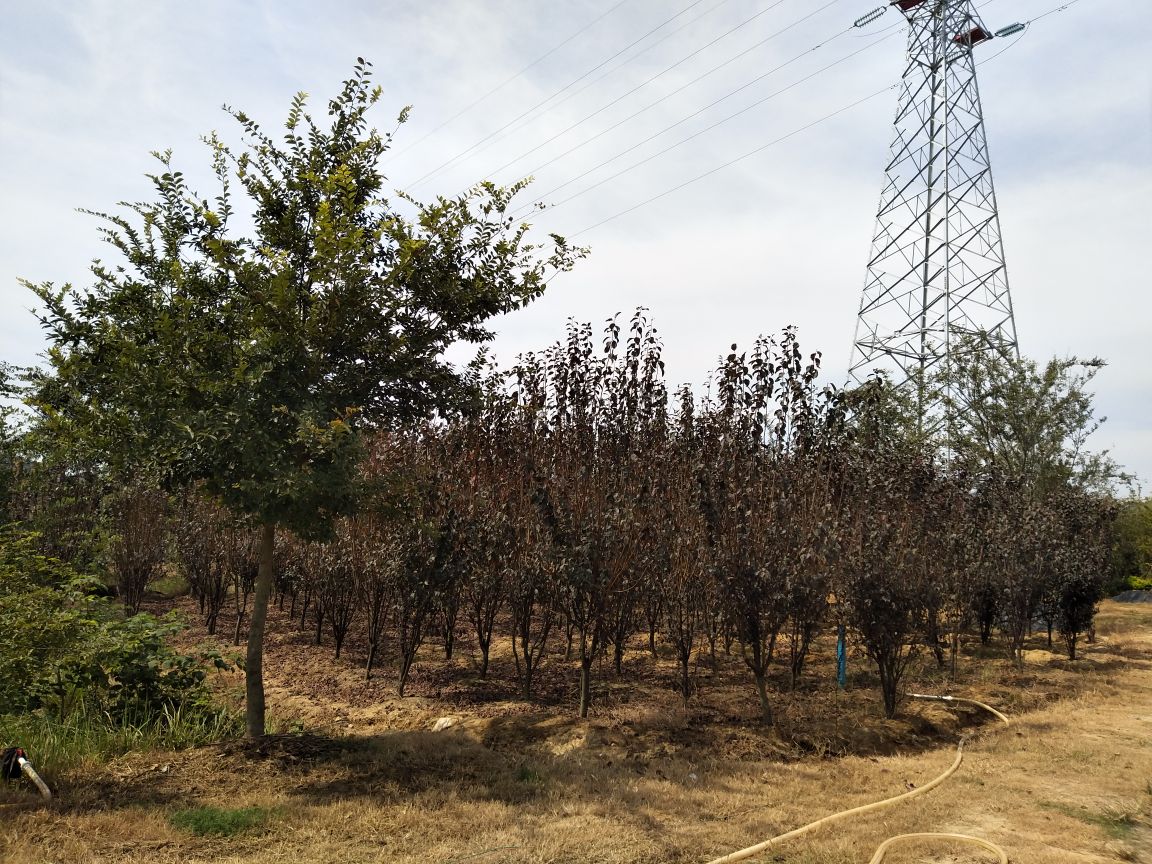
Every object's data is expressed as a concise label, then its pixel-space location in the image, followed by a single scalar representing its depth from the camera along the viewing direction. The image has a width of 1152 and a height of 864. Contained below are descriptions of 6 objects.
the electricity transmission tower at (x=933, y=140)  26.45
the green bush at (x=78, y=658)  5.98
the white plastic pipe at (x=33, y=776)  5.20
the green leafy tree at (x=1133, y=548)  30.11
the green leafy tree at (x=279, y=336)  6.37
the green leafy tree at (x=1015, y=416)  22.30
